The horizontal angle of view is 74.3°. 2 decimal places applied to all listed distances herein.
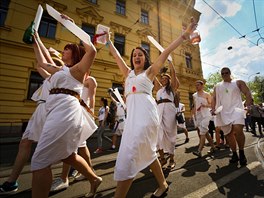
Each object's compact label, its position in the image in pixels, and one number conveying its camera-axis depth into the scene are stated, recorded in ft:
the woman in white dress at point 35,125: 7.73
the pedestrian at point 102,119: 18.15
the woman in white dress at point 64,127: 5.26
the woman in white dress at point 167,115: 11.63
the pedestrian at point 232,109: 11.82
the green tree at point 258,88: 163.18
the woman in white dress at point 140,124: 5.66
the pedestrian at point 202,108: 15.81
